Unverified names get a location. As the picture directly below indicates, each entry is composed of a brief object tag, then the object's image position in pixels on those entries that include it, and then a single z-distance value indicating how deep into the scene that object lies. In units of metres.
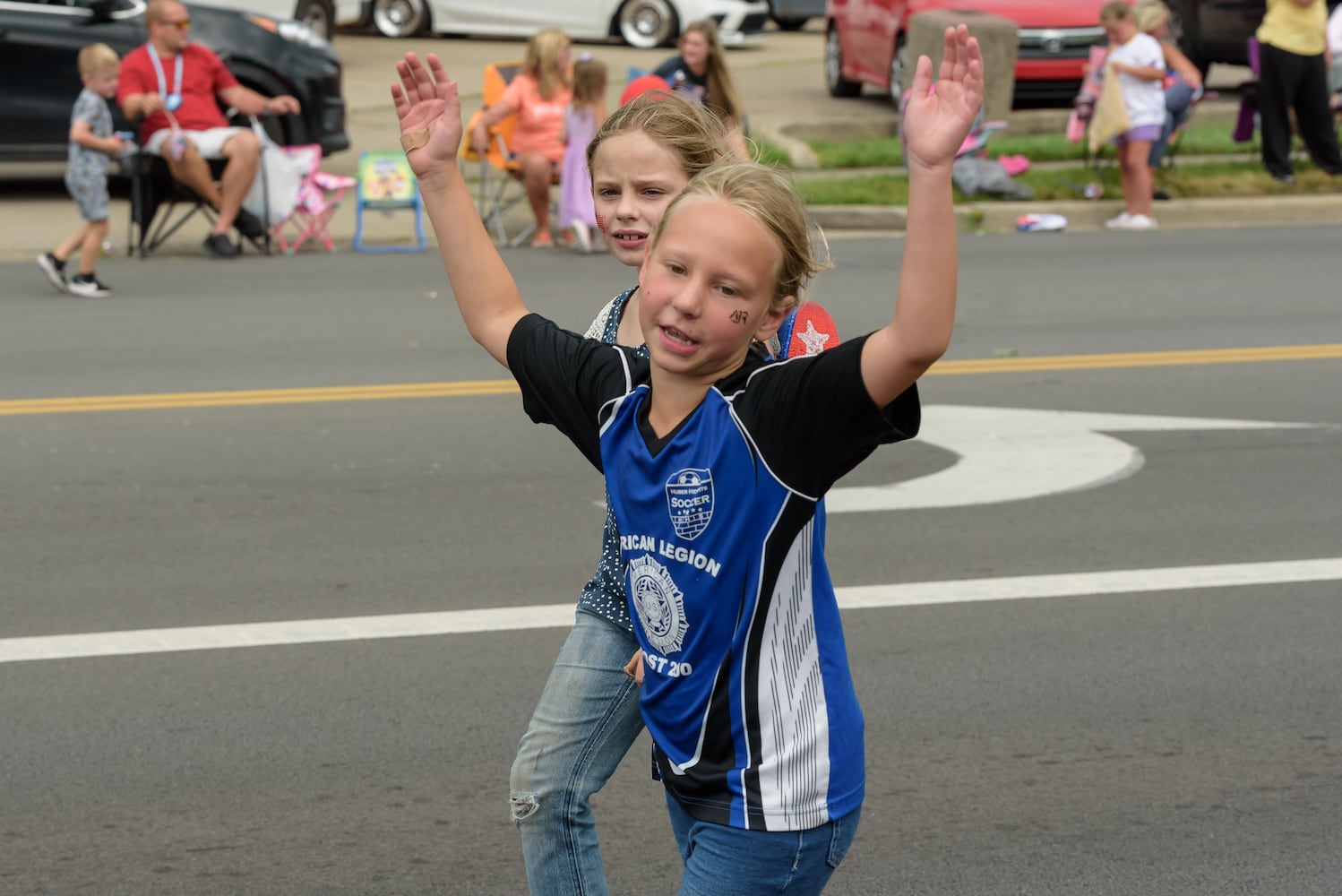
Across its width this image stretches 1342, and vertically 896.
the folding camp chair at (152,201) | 13.03
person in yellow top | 14.95
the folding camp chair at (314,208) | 13.50
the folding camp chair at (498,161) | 14.09
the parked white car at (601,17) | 24.73
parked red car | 17.39
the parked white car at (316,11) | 21.14
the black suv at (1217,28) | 17.80
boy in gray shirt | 11.57
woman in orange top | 13.89
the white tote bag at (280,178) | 13.29
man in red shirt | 12.83
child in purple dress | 13.38
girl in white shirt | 14.04
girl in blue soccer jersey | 2.48
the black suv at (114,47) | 14.16
